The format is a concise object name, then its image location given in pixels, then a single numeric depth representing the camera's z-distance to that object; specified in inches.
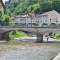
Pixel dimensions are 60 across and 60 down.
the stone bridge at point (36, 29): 1479.3
